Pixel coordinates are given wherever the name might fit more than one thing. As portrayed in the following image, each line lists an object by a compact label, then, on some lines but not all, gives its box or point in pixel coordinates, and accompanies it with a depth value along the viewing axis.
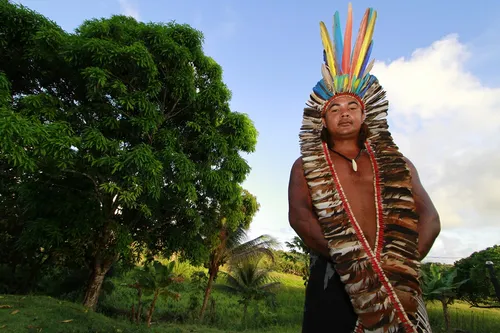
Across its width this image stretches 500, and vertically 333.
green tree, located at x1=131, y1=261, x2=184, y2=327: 9.97
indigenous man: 1.73
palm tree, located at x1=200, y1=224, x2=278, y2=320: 12.61
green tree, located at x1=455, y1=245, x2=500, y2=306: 11.16
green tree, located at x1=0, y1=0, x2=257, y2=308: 6.95
